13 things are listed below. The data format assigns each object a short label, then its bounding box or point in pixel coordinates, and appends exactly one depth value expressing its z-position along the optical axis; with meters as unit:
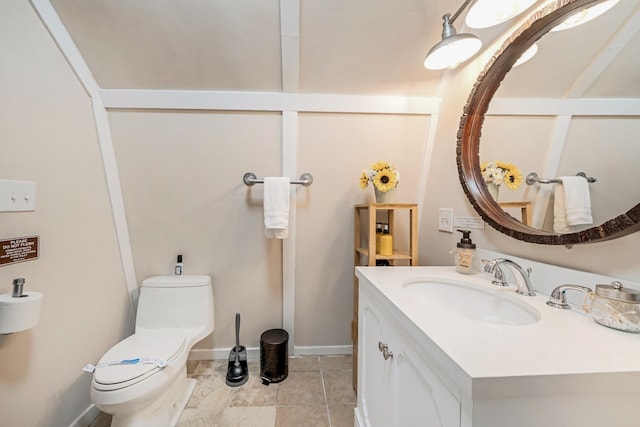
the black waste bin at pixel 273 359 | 1.42
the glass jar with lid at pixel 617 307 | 0.55
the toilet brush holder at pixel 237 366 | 1.42
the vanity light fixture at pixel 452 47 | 0.94
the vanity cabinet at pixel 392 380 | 0.53
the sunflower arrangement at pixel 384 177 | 1.28
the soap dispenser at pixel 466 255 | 1.02
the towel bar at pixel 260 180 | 1.47
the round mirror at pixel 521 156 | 0.66
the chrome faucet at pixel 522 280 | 0.78
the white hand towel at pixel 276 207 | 1.43
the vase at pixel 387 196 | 1.31
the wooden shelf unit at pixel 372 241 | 1.27
